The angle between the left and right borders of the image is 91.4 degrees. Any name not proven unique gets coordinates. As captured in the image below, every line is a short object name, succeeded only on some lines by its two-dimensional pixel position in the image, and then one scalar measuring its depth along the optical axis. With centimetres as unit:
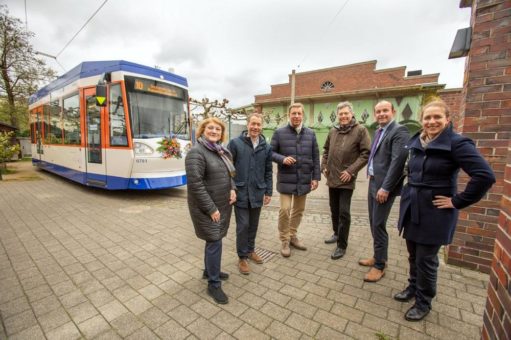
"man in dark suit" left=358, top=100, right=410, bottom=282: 255
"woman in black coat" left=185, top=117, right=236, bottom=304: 221
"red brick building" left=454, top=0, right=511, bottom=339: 258
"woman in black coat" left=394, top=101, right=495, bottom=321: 179
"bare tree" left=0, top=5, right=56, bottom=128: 1692
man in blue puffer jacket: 333
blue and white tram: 560
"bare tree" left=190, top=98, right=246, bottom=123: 1758
